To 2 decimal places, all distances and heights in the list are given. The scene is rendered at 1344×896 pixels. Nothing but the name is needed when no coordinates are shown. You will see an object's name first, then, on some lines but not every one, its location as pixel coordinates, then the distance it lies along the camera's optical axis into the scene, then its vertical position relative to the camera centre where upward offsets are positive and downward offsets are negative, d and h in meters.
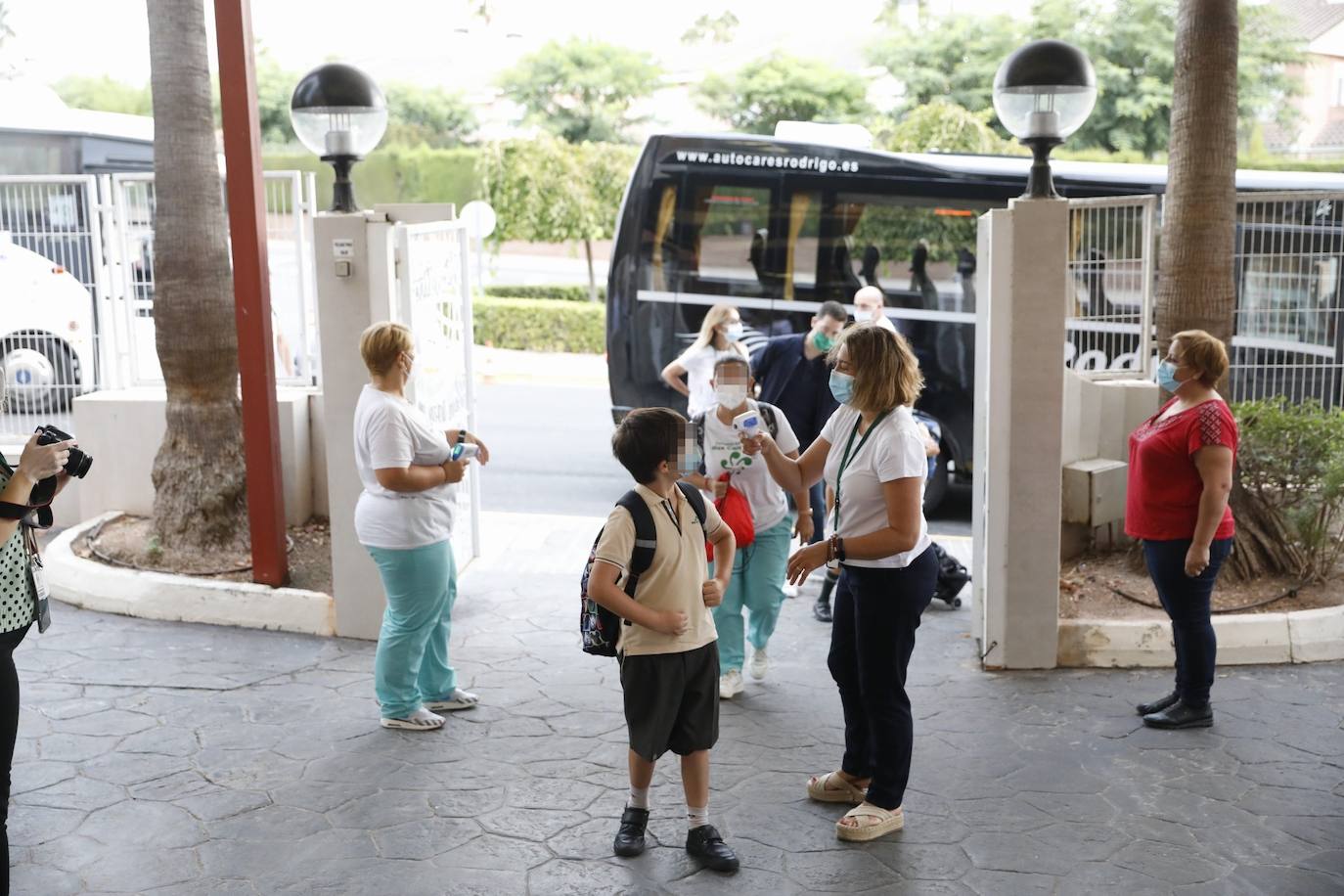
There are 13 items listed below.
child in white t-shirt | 5.50 -0.93
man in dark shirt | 7.39 -0.46
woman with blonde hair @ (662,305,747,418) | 8.05 -0.30
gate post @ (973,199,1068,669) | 6.02 -0.62
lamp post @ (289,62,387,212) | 6.63 +0.98
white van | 9.89 -0.17
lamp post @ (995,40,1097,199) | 6.04 +0.91
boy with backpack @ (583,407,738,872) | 4.09 -0.93
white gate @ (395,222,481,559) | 6.91 -0.10
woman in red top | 5.23 -0.84
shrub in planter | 6.93 -1.10
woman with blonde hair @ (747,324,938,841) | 4.27 -0.82
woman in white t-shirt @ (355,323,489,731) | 5.26 -0.83
